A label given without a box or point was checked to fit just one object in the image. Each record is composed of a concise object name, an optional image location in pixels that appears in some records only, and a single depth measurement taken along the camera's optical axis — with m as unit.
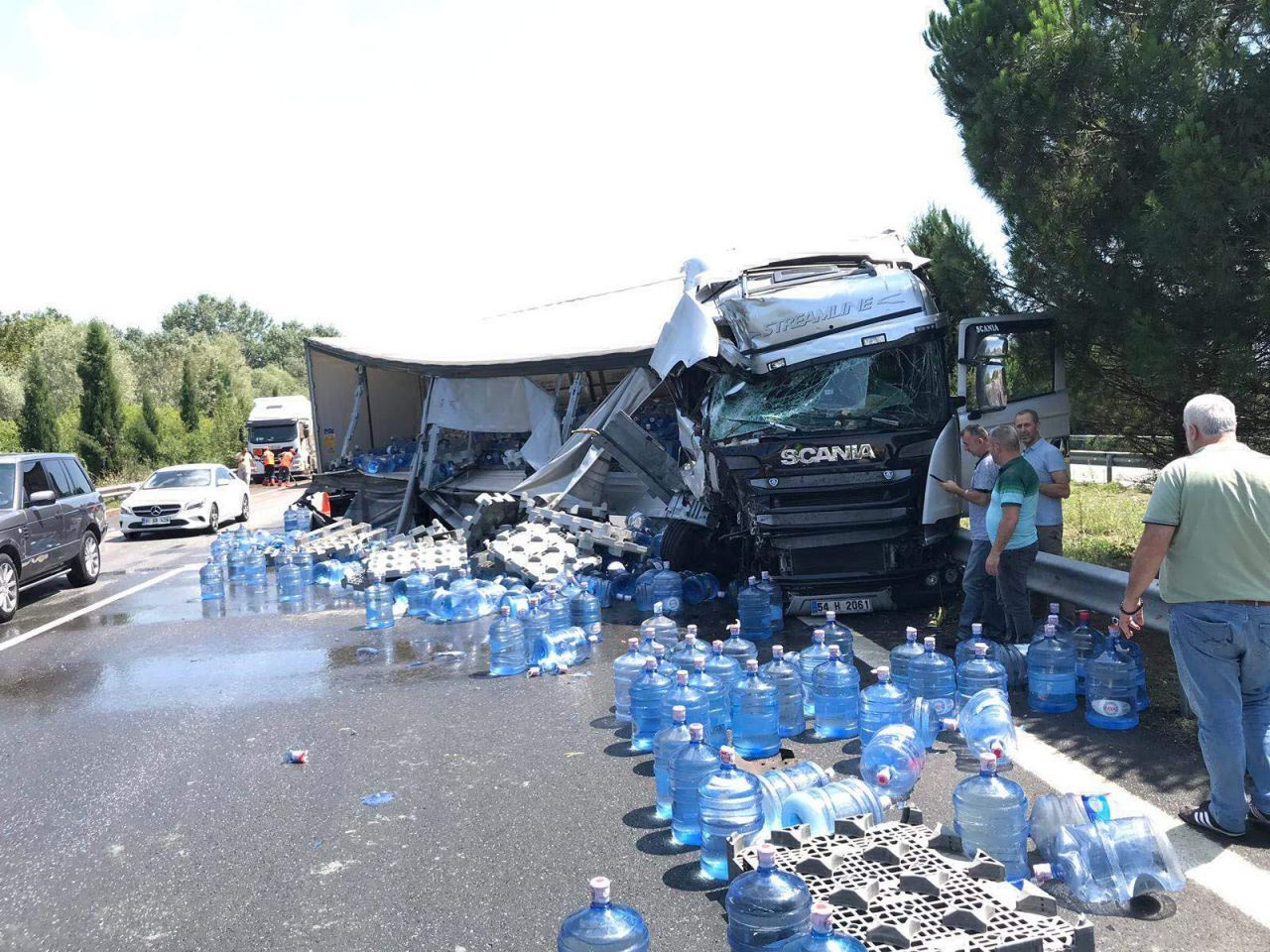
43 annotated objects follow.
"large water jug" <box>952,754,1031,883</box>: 4.06
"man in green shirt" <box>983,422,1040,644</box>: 6.82
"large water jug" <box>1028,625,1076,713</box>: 6.18
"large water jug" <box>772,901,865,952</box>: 3.09
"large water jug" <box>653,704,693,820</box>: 4.81
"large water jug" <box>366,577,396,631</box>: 10.12
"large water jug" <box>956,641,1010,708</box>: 5.98
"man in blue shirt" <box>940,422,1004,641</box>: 7.61
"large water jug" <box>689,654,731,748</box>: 5.77
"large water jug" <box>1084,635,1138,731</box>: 5.70
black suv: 11.44
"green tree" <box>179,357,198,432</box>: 44.41
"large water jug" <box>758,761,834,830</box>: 4.56
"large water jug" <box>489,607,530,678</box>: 7.88
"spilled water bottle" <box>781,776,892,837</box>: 4.53
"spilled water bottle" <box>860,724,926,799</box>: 4.90
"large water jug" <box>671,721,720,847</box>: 4.52
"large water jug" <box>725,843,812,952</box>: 3.44
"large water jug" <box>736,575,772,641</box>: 8.65
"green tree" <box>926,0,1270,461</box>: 6.56
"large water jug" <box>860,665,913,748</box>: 5.68
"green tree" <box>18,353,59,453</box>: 31.97
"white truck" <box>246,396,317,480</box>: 36.00
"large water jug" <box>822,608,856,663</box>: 7.06
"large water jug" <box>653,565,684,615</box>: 10.04
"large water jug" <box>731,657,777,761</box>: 5.63
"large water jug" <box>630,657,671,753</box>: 5.85
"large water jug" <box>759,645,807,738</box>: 5.93
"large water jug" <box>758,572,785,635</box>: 8.72
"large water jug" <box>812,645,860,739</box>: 5.88
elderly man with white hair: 4.23
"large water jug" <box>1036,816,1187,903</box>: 3.83
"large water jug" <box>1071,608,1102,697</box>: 6.41
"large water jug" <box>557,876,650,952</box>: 3.34
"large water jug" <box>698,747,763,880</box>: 4.20
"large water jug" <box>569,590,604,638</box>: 9.15
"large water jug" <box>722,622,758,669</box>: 6.57
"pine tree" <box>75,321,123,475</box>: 34.59
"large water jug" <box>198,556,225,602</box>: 12.48
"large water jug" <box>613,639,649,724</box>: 6.60
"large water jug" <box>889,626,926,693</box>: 6.22
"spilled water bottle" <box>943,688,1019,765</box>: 5.42
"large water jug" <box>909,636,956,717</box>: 6.23
